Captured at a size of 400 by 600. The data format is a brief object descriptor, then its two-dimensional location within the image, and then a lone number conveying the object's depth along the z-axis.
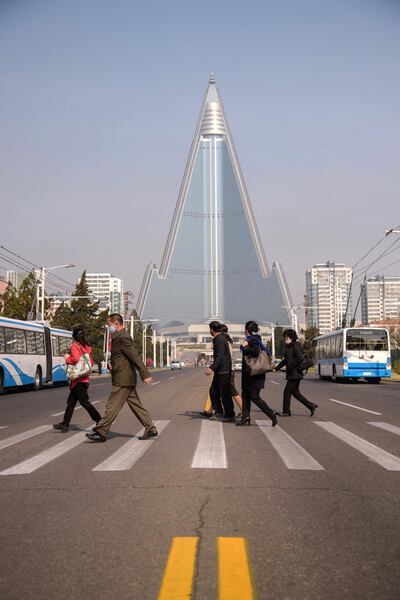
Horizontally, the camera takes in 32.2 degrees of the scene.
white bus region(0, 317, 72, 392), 25.92
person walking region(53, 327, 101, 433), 11.09
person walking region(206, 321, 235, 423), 12.59
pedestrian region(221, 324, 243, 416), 13.07
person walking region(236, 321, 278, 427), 11.77
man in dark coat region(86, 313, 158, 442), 9.87
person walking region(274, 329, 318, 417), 13.84
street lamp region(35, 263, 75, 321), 50.00
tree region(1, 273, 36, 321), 52.81
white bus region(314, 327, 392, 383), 33.88
